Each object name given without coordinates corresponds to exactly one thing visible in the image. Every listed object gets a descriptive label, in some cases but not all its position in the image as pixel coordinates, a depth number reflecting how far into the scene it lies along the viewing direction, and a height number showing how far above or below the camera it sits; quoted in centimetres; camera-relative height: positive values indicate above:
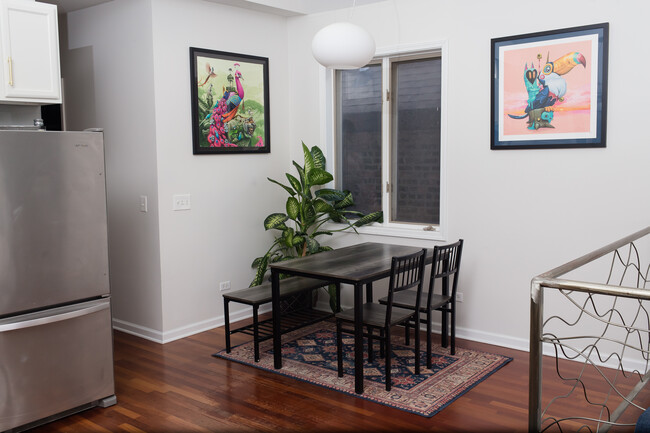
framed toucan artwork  379 +47
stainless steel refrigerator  301 -57
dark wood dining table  350 -64
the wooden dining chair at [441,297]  382 -89
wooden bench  409 -91
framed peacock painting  461 +50
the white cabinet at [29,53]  333 +64
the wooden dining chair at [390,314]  350 -91
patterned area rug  345 -130
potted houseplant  486 -41
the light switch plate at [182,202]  453 -27
